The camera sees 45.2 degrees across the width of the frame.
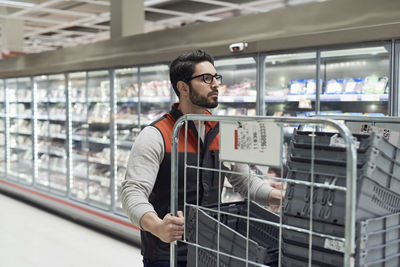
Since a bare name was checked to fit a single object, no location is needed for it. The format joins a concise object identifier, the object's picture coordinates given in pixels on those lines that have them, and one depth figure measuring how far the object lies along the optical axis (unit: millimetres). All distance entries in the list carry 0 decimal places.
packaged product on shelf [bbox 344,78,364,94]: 3691
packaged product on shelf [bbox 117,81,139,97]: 5590
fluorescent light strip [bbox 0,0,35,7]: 7832
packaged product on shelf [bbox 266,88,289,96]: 4133
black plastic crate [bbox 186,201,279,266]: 1486
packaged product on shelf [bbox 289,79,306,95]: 4051
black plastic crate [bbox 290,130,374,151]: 1345
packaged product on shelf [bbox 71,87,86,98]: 6676
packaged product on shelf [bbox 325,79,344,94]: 3774
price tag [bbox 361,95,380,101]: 3370
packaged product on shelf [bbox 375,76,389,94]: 3437
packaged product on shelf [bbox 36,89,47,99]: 7401
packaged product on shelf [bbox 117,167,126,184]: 5789
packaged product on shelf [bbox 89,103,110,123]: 5910
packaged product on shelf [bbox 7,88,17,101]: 8422
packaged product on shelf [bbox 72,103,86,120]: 6454
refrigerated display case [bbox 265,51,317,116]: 3889
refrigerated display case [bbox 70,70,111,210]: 6070
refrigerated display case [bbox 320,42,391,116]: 3451
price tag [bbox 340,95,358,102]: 3516
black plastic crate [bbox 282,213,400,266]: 1257
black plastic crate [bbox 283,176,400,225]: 1289
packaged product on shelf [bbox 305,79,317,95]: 3932
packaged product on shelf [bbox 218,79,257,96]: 4477
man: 1851
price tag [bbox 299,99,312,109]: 3893
